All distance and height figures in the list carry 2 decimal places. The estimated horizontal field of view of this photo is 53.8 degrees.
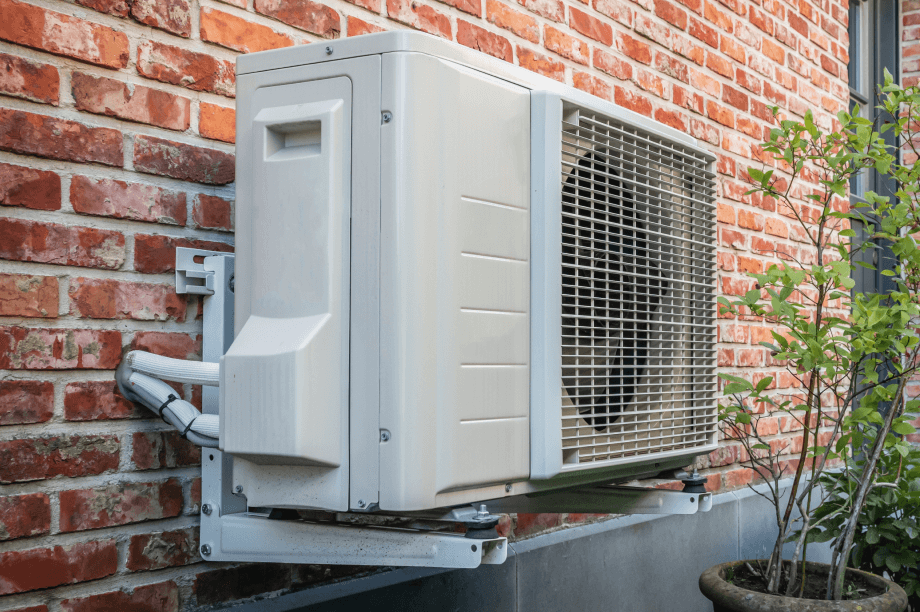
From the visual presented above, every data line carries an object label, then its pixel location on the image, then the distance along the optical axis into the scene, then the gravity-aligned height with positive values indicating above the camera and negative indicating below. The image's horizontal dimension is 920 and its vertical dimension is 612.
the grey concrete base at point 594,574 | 1.75 -0.58
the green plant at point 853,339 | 2.00 +0.00
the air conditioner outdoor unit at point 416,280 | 1.11 +0.07
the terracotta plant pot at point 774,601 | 1.98 -0.59
